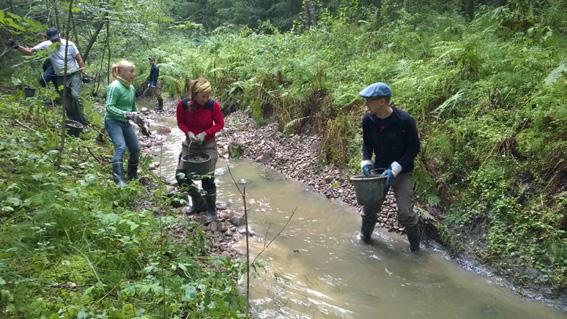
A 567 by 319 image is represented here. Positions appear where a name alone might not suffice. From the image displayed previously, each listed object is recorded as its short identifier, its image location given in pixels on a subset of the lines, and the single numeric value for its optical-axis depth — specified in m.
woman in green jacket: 6.10
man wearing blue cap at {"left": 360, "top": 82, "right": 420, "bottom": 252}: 5.16
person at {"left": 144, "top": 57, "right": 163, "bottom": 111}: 15.67
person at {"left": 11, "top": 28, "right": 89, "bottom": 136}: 7.51
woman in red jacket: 5.72
